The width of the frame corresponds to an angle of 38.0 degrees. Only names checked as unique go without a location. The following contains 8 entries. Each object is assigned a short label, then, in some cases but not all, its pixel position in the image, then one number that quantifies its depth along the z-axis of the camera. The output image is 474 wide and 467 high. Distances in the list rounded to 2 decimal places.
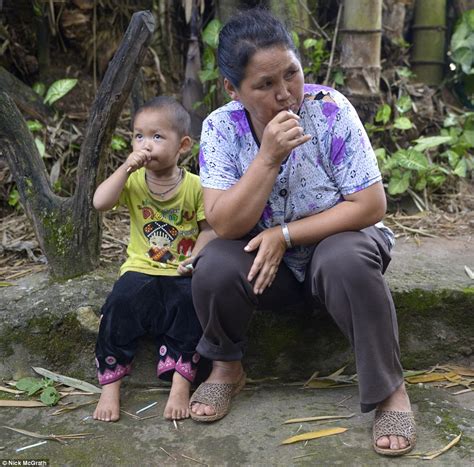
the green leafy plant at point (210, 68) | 4.03
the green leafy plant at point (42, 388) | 2.62
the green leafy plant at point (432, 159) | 3.92
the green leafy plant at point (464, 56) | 4.39
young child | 2.56
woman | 2.17
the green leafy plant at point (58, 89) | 4.03
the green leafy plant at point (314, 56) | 4.12
